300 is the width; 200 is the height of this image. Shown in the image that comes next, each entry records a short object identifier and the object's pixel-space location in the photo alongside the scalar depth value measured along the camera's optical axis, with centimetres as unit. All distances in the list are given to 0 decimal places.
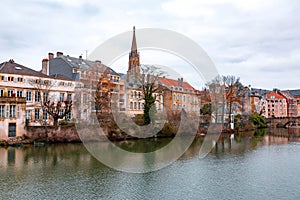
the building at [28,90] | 3688
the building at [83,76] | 4184
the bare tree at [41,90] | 4138
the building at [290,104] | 11402
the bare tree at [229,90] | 5494
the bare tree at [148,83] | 4462
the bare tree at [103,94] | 4049
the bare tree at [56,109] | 3881
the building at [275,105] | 10781
